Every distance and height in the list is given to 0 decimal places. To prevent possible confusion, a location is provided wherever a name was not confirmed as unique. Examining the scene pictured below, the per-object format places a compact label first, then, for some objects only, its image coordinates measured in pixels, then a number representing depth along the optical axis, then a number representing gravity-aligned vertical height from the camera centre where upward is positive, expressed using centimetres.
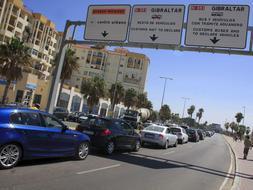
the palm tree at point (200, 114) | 18175 +1522
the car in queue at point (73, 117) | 4239 +48
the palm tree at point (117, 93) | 7081 +775
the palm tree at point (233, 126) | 15080 +958
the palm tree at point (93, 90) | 5631 +600
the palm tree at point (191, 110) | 17550 +1619
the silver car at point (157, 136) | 1998 -13
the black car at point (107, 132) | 1308 -30
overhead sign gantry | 1489 +545
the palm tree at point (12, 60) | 3988 +650
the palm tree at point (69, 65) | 4644 +812
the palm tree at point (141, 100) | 8850 +881
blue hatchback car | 801 -61
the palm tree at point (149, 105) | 9722 +901
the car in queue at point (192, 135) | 3781 +47
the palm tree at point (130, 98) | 8000 +803
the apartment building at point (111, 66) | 11050 +2181
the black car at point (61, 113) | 4133 +73
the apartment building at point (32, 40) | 5117 +1726
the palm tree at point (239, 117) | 13975 +1314
